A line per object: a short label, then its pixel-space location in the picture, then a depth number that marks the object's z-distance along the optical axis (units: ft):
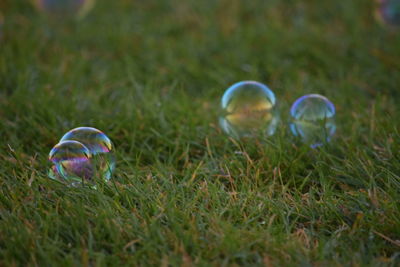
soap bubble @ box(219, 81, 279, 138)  19.54
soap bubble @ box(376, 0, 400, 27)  29.78
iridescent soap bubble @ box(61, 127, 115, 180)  16.33
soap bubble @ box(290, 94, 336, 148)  18.85
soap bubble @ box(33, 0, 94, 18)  31.60
